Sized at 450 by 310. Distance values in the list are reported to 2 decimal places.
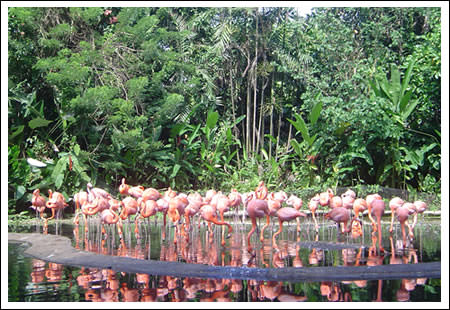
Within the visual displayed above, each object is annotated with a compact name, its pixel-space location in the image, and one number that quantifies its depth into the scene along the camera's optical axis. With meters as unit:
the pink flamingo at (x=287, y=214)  7.61
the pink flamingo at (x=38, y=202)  10.22
